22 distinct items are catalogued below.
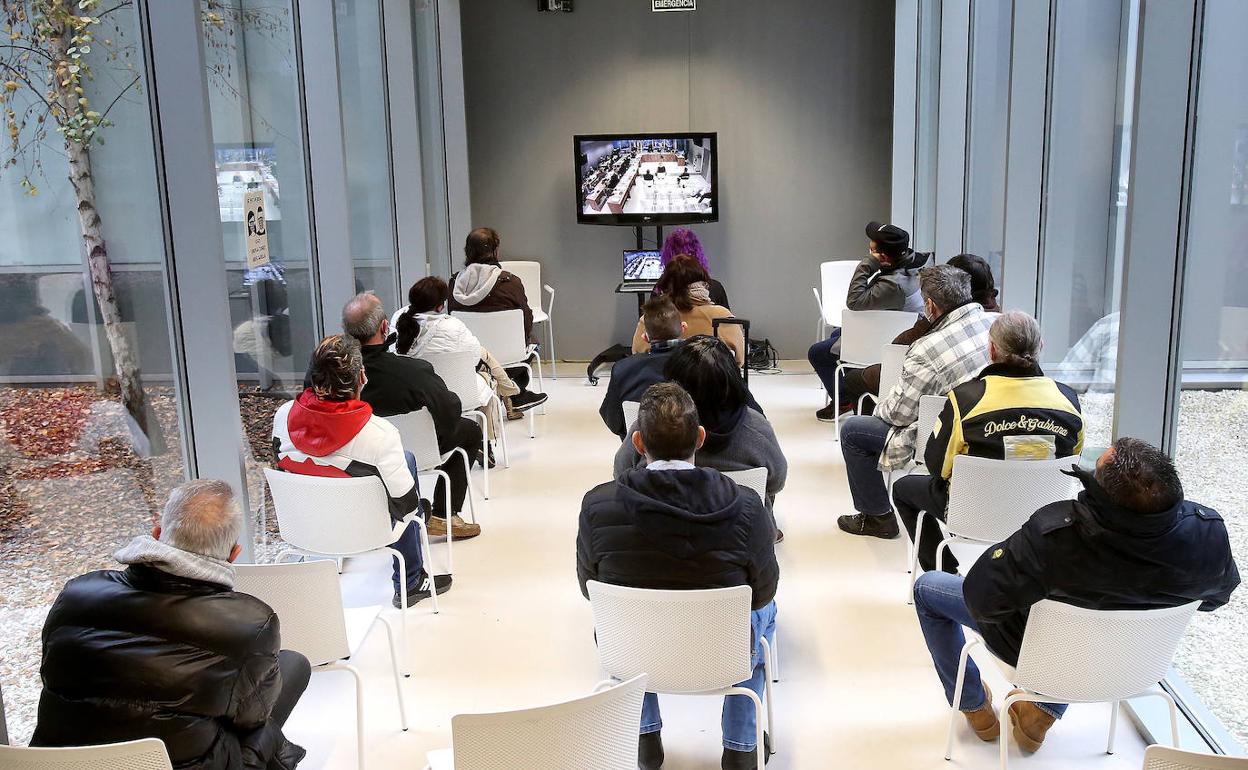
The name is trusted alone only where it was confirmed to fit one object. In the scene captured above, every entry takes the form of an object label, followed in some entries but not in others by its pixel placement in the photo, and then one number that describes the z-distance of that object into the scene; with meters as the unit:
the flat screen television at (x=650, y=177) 9.08
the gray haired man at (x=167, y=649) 2.43
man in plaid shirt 4.74
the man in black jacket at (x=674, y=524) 2.97
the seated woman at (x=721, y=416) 3.77
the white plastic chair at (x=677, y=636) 2.83
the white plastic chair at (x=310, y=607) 3.09
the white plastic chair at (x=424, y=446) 4.75
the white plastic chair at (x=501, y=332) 6.82
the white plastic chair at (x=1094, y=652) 2.82
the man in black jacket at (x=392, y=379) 4.78
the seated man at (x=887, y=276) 6.75
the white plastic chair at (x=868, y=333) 6.52
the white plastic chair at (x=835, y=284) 8.40
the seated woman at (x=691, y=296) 5.90
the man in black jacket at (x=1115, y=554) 2.72
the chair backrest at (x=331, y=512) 3.91
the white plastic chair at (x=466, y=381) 5.68
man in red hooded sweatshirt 4.02
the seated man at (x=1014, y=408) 3.86
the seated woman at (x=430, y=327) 5.72
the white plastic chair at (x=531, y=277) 8.98
